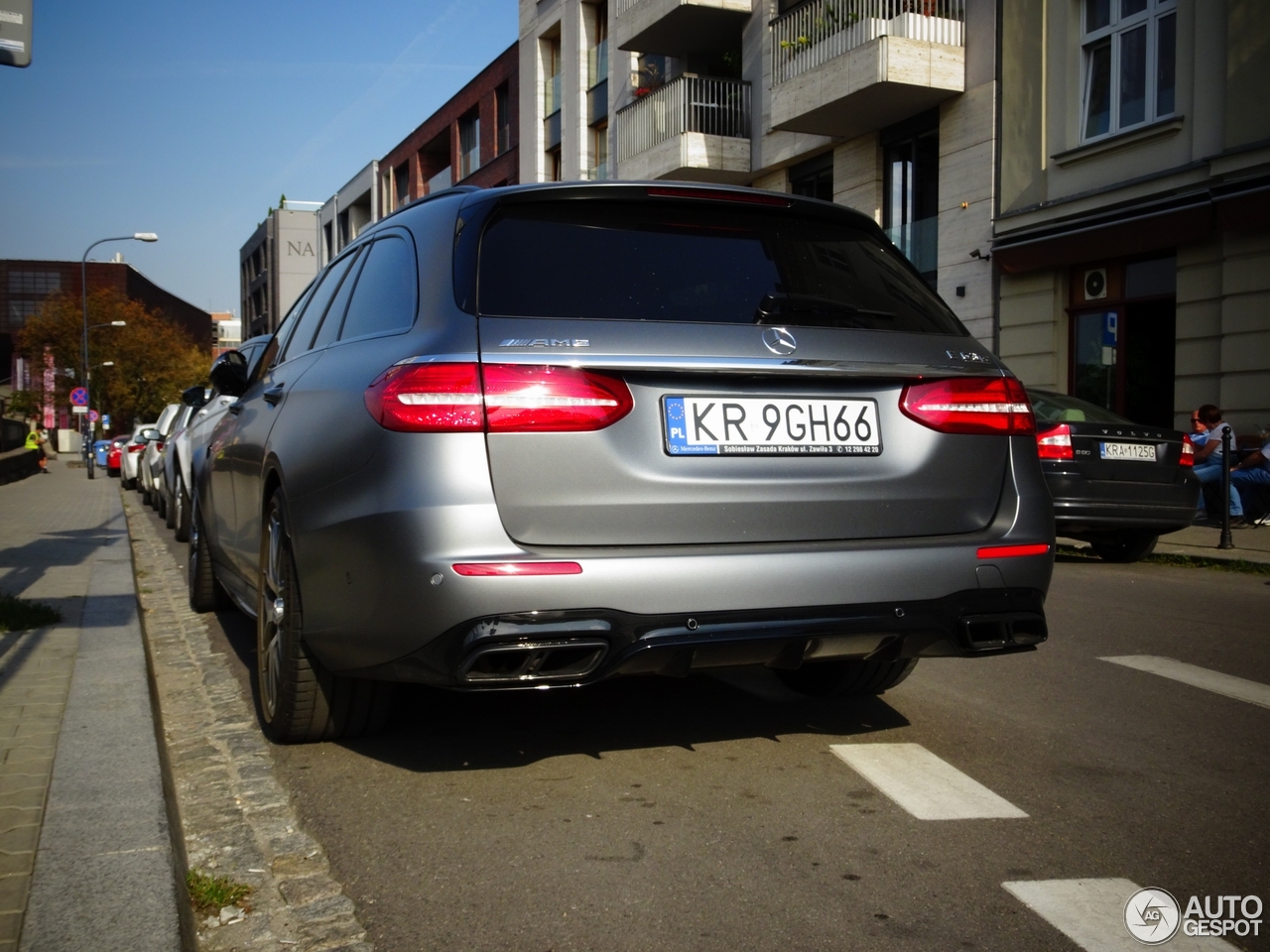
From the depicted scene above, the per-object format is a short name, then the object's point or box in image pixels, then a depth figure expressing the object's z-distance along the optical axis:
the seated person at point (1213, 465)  14.09
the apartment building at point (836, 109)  19.97
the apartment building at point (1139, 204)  15.43
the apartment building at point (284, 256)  79.81
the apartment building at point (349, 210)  57.50
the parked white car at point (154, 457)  17.78
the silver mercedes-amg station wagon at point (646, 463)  3.43
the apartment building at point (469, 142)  40.34
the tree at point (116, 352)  69.69
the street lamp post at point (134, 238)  61.77
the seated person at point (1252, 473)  13.83
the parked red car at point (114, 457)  38.07
